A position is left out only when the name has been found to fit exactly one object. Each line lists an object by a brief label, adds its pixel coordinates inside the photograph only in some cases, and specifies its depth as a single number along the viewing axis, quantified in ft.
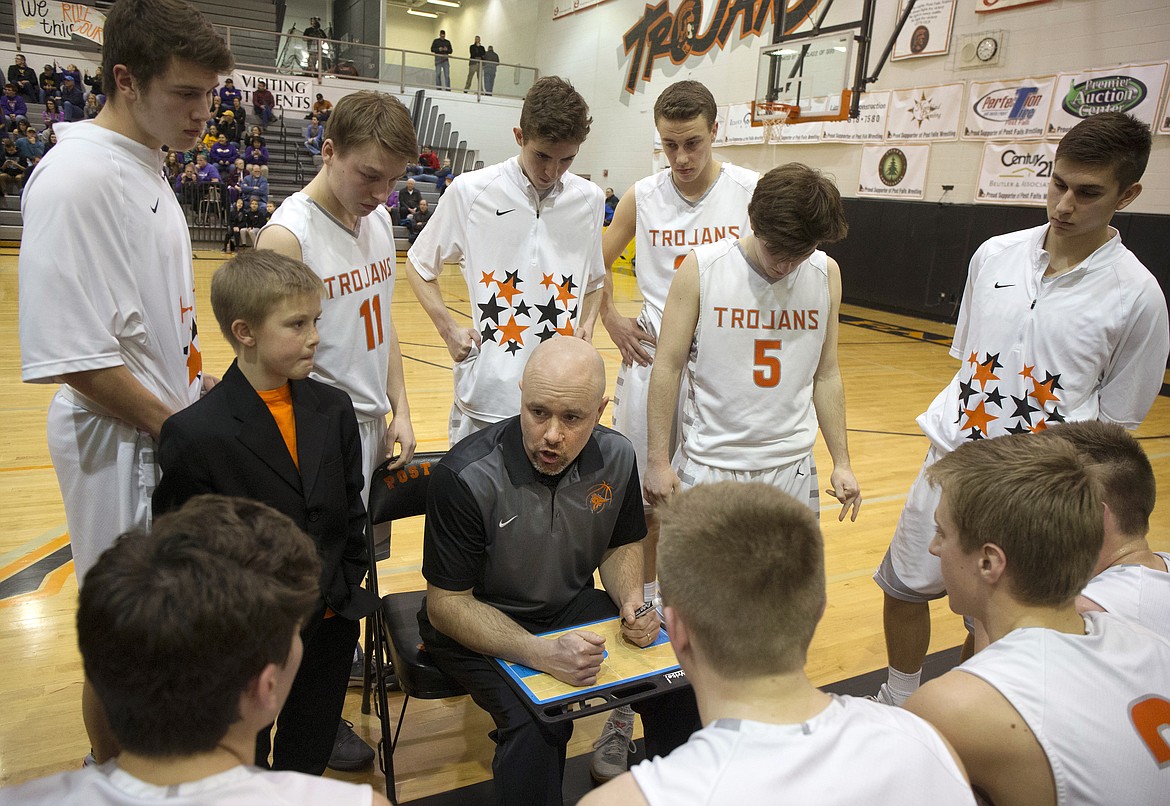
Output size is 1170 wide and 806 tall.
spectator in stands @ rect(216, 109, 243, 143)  58.80
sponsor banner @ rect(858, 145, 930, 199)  43.34
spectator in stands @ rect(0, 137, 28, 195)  49.42
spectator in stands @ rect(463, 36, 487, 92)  74.28
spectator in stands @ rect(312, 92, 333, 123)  65.31
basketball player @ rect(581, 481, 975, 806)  3.70
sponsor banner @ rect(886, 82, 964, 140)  41.50
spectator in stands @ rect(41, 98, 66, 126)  53.93
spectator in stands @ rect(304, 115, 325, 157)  62.34
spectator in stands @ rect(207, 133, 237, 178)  55.77
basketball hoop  49.42
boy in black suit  6.80
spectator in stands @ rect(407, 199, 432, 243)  57.26
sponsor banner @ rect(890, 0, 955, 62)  41.50
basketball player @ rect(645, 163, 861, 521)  9.21
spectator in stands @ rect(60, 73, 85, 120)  54.94
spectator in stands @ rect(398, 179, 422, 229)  59.26
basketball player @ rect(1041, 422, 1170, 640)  6.20
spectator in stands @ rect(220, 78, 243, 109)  62.35
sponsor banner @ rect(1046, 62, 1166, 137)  33.17
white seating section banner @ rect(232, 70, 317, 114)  66.95
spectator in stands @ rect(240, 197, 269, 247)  51.52
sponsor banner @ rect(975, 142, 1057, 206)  37.04
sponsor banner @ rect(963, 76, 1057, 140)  37.35
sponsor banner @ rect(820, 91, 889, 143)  45.14
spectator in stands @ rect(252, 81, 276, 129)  63.57
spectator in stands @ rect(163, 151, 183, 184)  52.80
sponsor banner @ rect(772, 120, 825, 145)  49.11
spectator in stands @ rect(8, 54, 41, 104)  56.08
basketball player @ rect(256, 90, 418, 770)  8.37
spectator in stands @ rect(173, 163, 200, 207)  51.80
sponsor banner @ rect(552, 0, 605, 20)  72.38
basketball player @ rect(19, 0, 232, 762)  6.42
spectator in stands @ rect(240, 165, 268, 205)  53.06
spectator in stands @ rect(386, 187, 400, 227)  58.96
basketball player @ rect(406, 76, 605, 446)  10.91
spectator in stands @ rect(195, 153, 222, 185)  52.26
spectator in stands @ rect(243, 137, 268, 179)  57.31
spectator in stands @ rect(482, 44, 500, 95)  74.49
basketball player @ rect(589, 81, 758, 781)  10.85
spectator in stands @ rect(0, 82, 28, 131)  53.47
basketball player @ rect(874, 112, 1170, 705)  8.61
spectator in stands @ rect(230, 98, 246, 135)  60.49
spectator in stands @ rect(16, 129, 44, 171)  50.31
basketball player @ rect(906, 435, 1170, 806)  4.62
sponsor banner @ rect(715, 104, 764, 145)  53.67
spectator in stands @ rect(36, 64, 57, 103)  57.16
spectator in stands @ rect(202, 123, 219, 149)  57.16
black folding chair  7.93
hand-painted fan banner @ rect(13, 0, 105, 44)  60.39
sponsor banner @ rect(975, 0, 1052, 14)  38.40
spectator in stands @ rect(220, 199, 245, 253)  51.24
